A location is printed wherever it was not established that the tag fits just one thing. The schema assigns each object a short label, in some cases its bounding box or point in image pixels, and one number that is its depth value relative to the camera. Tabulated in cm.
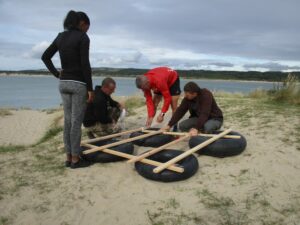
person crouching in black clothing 439
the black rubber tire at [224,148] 389
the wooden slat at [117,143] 379
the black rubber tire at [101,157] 383
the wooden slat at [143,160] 320
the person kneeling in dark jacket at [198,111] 427
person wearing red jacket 452
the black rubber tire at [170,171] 323
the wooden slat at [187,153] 318
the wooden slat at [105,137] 422
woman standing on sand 318
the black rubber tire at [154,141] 456
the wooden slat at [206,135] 421
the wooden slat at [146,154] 343
